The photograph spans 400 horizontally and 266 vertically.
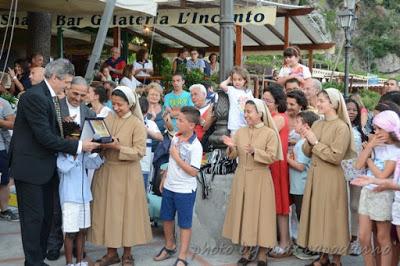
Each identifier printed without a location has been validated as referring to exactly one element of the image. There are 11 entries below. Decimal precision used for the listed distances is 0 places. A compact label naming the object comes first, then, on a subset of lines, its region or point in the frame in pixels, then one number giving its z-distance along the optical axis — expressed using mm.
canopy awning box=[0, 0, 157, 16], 8570
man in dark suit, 4227
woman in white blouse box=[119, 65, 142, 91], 9914
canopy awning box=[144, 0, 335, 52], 15031
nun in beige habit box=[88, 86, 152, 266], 4754
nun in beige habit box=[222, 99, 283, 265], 4867
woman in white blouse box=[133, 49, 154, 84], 11547
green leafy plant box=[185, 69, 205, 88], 10734
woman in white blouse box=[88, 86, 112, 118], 5627
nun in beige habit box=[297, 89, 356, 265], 4762
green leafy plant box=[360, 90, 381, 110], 20344
